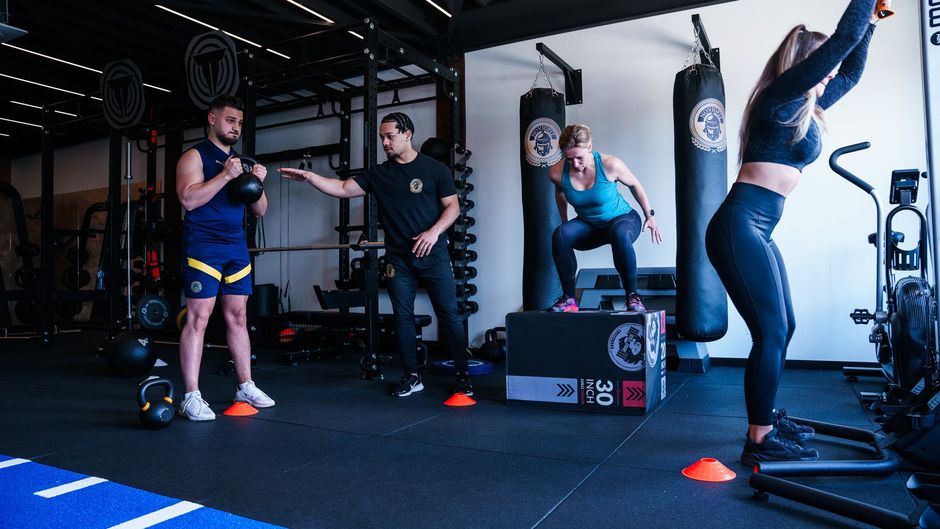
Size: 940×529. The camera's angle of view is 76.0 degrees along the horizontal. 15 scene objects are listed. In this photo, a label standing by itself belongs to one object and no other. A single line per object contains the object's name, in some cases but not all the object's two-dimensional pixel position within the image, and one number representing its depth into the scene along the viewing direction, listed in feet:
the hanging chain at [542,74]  17.15
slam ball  12.94
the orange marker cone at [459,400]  10.14
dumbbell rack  16.66
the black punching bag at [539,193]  14.26
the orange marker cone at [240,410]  9.43
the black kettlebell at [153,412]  8.29
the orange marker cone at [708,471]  6.04
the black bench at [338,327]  16.21
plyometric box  9.11
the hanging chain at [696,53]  14.57
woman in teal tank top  10.36
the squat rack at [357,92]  13.48
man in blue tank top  8.84
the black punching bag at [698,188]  12.30
